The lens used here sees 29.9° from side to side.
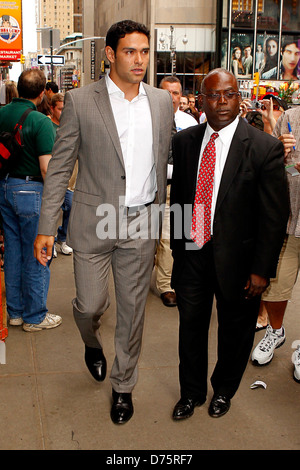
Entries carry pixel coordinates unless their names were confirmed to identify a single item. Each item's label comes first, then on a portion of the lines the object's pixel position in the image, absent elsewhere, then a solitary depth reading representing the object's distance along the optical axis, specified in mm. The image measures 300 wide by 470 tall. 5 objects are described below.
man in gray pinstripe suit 3293
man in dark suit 3154
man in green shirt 4750
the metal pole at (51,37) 24478
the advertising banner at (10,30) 28219
